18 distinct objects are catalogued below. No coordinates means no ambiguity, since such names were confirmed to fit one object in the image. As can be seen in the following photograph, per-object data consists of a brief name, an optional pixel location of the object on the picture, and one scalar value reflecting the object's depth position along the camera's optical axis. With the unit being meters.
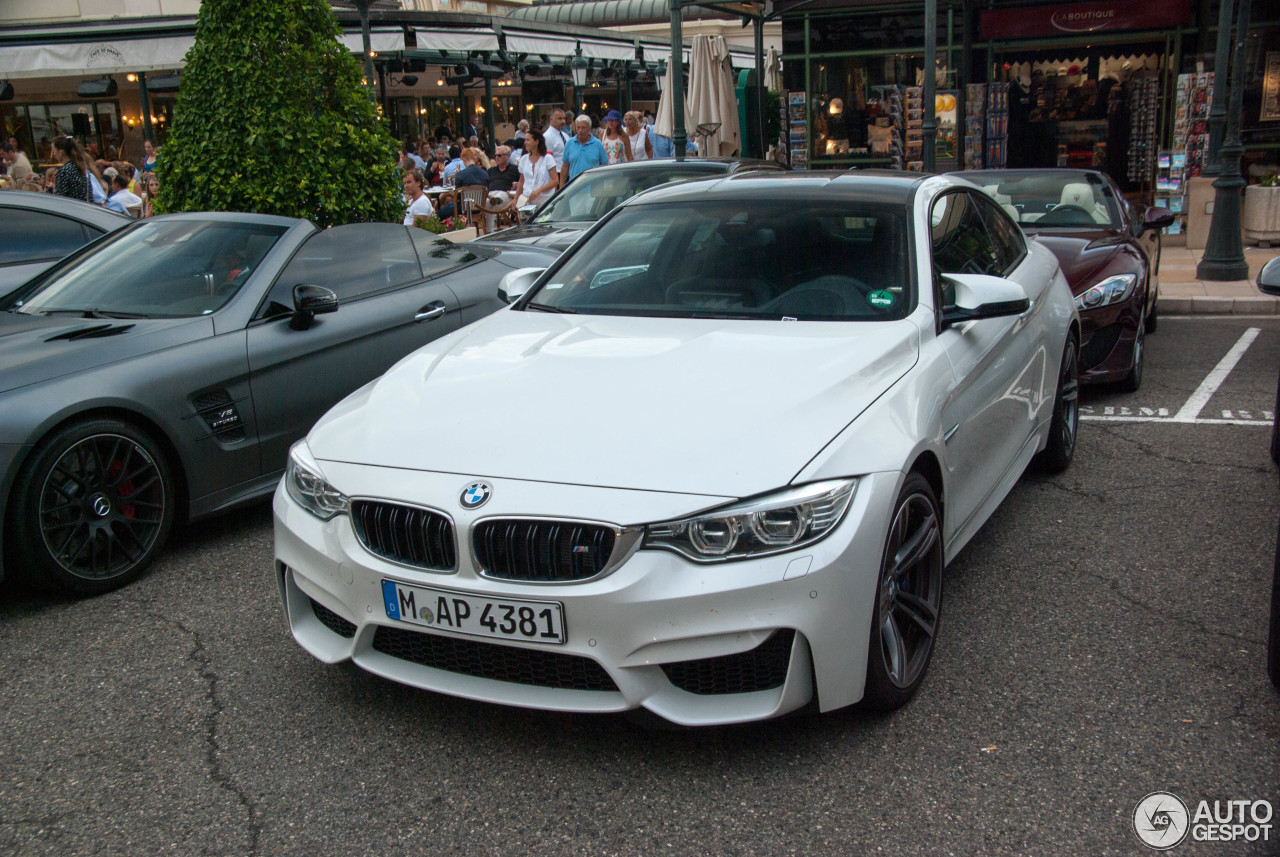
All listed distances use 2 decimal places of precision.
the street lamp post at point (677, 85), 13.91
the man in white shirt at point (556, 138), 15.25
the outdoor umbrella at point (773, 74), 19.86
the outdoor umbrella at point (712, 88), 14.79
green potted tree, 7.47
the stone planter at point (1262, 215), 13.78
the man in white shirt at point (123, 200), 13.19
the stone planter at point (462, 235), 11.60
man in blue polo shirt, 13.05
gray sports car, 4.23
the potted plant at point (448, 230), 11.13
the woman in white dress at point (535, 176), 13.45
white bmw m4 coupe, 2.75
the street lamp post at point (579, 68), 24.58
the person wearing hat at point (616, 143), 15.57
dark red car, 6.84
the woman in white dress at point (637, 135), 15.89
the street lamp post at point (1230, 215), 11.32
